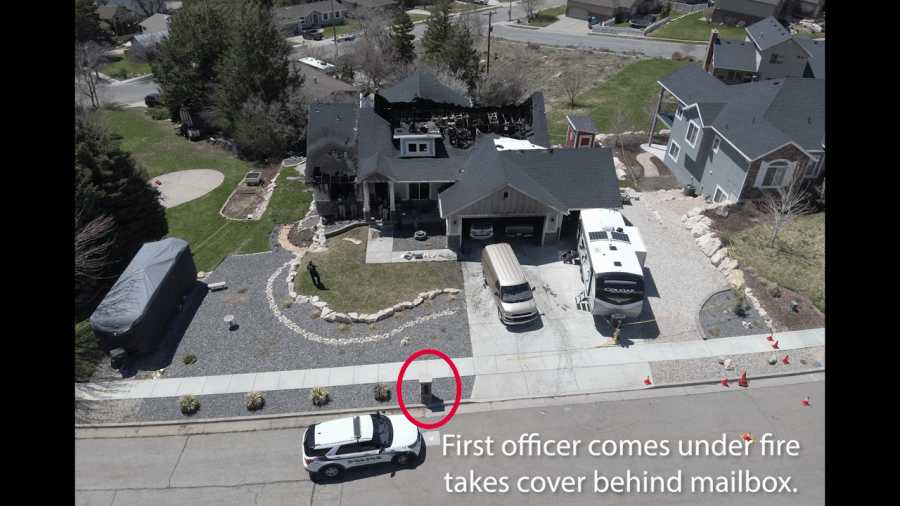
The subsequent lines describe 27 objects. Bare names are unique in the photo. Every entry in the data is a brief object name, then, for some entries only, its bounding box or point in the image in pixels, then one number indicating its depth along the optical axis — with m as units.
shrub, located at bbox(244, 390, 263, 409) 22.39
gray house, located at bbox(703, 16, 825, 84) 53.47
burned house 31.45
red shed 42.91
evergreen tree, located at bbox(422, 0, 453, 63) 59.78
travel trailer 25.75
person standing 29.16
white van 26.19
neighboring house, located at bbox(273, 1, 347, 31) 91.00
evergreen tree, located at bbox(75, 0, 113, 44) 79.59
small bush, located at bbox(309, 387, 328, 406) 22.61
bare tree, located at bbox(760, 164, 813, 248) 30.73
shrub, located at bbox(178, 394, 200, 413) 22.34
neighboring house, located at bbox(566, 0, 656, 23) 90.69
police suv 19.25
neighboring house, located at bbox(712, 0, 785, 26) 80.62
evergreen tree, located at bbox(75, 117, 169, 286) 31.03
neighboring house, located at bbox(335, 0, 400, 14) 96.76
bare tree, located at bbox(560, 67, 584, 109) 58.00
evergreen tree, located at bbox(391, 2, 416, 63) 62.41
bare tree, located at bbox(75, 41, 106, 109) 60.56
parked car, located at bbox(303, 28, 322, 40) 89.98
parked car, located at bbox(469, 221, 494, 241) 32.25
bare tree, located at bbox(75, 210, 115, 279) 28.33
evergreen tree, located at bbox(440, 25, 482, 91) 55.06
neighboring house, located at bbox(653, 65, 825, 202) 34.22
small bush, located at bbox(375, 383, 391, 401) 22.66
